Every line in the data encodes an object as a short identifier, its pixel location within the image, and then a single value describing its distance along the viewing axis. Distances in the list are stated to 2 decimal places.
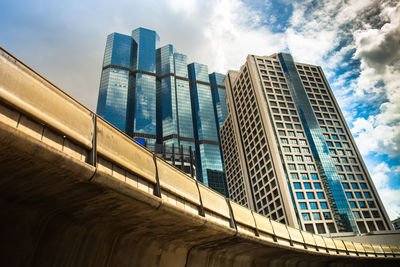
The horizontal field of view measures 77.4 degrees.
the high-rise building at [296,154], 66.25
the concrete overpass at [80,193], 4.96
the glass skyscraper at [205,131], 132.75
